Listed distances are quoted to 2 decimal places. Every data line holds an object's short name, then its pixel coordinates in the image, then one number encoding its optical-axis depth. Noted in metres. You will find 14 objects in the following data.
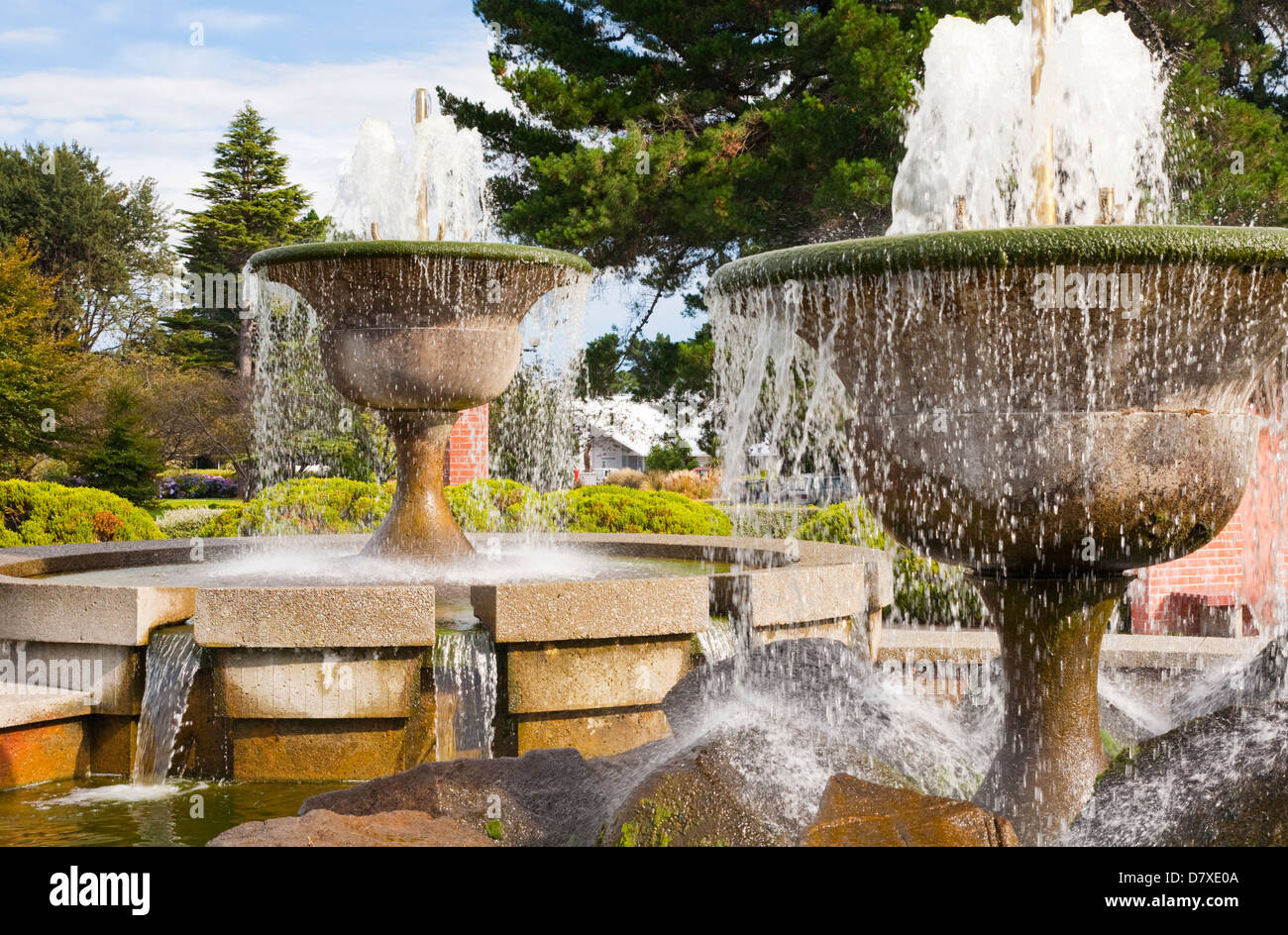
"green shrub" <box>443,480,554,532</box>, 11.72
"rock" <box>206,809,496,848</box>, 2.64
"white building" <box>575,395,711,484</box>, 21.40
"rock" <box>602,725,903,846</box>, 2.78
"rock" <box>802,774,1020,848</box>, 2.53
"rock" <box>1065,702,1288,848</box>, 2.62
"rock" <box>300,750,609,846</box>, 3.12
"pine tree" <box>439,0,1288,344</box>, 15.55
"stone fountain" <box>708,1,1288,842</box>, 2.85
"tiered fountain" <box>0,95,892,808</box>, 4.81
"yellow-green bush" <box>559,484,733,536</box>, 10.83
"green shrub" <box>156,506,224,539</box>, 15.47
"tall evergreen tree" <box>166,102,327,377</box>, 37.22
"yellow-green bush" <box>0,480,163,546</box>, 11.27
